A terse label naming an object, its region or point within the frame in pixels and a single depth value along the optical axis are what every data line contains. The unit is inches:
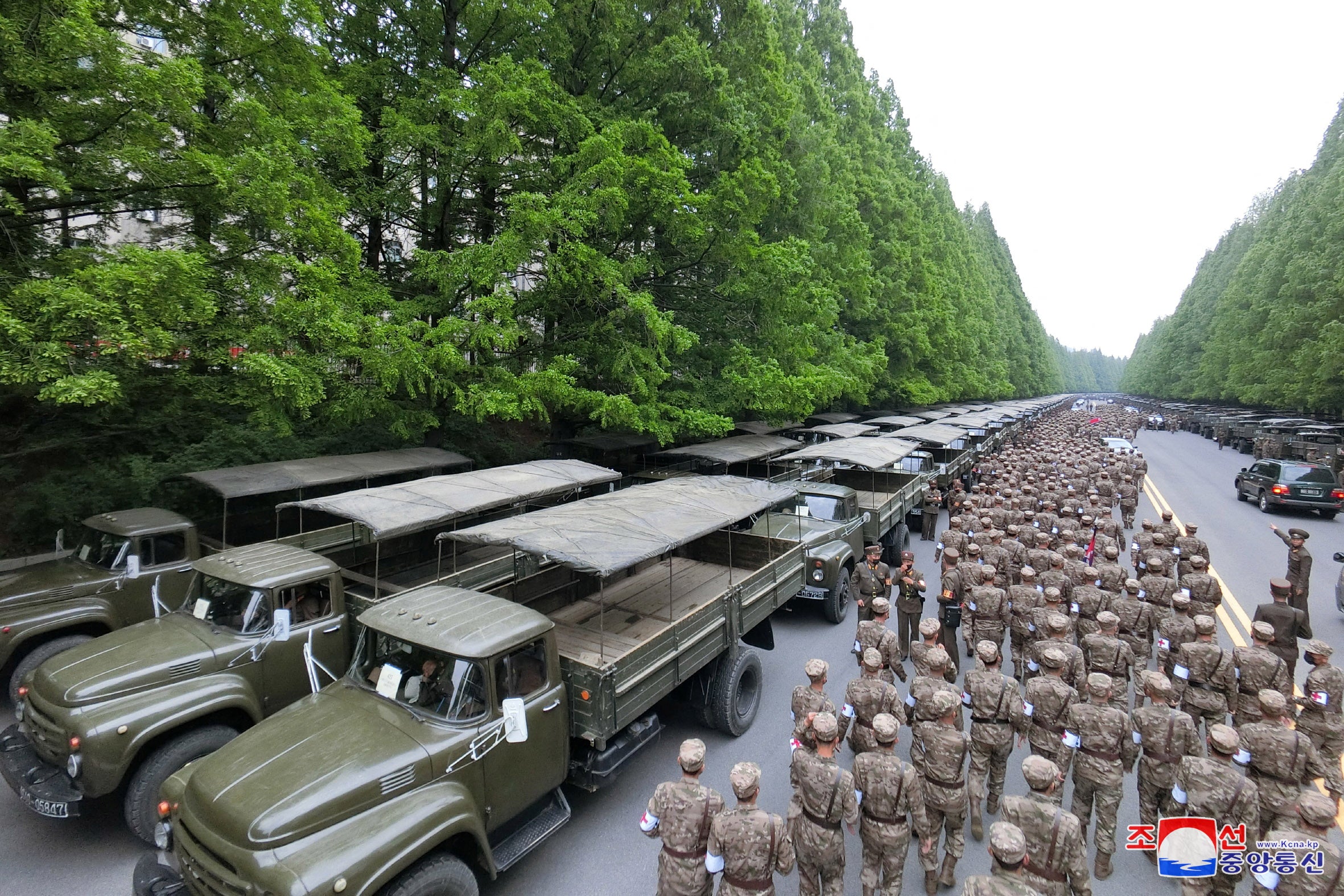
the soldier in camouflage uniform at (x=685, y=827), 147.1
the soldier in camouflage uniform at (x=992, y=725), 198.8
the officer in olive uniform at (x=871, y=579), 318.7
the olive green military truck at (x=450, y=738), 130.8
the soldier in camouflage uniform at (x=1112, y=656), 239.8
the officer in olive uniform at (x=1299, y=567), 339.3
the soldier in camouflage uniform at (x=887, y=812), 161.3
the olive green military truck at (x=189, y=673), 173.0
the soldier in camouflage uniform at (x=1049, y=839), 145.9
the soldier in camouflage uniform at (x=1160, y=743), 187.0
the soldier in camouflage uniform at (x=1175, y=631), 262.1
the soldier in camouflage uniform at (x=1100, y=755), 182.9
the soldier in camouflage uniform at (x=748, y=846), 140.5
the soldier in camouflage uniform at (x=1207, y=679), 226.5
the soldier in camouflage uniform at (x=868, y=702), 205.0
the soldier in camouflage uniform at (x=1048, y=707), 201.8
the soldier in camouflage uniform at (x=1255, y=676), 217.2
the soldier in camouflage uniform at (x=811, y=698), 194.9
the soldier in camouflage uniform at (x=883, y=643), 249.8
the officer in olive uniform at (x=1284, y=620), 277.7
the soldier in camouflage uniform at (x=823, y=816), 156.1
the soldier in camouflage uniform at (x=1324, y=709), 206.4
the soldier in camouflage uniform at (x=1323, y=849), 137.8
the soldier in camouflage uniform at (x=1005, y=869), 123.6
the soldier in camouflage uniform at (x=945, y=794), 175.8
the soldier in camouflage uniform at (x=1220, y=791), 162.2
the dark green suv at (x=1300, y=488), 648.4
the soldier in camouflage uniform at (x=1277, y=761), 174.9
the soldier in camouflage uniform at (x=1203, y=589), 316.2
